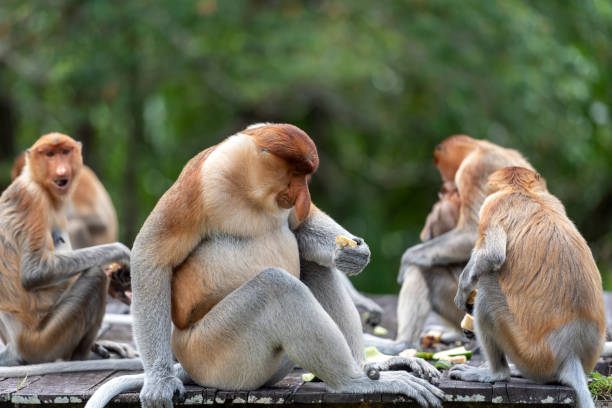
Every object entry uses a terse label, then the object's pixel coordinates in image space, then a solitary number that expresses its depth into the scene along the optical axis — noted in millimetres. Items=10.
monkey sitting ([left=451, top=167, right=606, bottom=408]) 8242
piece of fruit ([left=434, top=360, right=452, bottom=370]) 9805
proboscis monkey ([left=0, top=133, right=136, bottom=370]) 10109
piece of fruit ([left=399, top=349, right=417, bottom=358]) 10727
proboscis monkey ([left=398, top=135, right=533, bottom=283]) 11750
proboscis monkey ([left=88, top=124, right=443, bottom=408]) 7730
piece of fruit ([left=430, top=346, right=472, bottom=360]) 10555
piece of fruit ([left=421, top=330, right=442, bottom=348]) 11742
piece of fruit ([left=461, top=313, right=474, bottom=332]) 9602
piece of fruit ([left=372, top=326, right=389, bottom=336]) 12768
